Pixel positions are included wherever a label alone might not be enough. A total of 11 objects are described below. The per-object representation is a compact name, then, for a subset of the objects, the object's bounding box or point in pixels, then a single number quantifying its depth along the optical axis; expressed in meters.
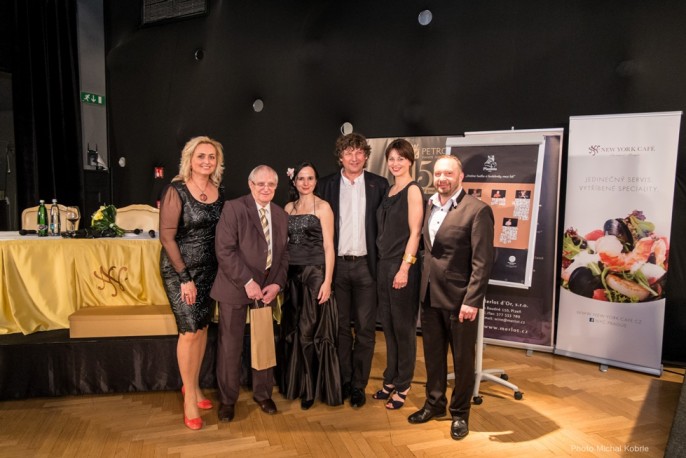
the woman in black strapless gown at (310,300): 2.80
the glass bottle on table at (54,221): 3.39
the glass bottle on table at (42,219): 3.33
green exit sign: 6.68
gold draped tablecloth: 3.03
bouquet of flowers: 3.34
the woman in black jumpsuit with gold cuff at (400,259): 2.74
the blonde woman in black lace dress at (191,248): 2.56
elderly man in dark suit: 2.59
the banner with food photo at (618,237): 3.43
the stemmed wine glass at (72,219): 3.41
